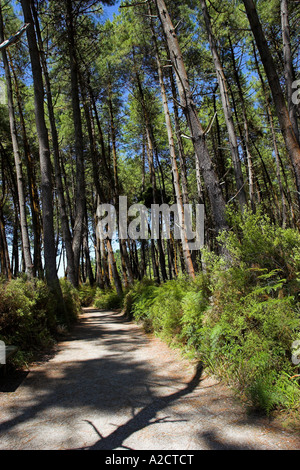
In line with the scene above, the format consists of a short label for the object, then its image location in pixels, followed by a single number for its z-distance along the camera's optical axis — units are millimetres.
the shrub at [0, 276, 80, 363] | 4633
